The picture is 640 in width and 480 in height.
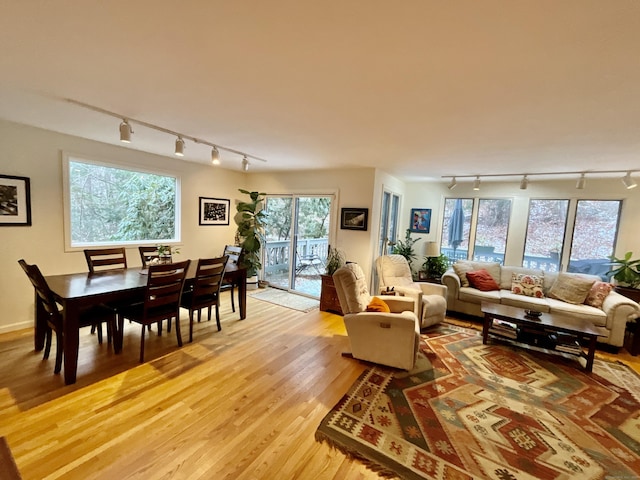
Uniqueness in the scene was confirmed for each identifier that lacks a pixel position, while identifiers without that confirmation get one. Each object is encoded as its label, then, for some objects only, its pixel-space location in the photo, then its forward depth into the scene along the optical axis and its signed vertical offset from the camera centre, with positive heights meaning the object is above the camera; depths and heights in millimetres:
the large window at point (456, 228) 5512 +21
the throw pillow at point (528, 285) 4116 -796
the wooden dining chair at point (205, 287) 3096 -870
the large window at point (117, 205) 3625 +44
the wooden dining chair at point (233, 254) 4160 -658
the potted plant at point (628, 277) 3818 -530
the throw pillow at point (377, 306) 2912 -887
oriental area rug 1703 -1444
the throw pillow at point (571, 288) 3812 -746
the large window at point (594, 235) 4422 +41
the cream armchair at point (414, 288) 3611 -896
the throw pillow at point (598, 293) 3611 -743
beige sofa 3314 -941
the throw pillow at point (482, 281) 4332 -807
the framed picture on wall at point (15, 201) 3002 +1
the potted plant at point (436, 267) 5219 -746
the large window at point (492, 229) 5160 +40
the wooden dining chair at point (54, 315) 2301 -1019
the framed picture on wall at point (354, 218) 4406 +69
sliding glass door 5117 -428
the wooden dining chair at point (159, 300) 2646 -908
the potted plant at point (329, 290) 4363 -1121
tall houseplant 5094 -279
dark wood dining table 2240 -755
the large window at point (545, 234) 4758 +19
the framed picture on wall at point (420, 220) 5809 +146
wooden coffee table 2863 -1007
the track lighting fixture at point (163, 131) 2371 +855
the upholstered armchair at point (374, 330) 2658 -1049
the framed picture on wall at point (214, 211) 5055 +59
